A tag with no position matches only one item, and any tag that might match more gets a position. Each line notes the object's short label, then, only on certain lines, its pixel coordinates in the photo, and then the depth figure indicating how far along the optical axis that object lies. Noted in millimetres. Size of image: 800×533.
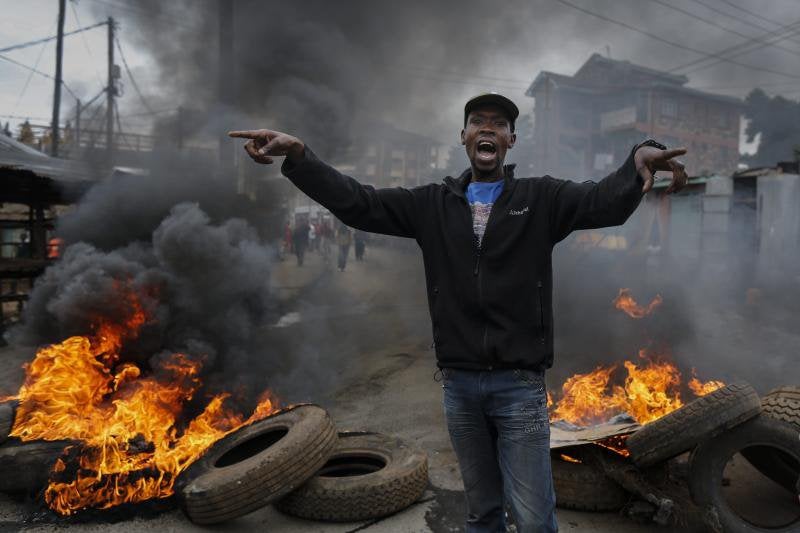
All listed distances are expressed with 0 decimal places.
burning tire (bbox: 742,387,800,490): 3301
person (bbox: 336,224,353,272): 17609
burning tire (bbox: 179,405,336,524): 3330
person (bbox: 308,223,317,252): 24222
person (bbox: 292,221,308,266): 18547
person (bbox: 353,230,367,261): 20078
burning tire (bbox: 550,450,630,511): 3582
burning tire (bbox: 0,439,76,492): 3812
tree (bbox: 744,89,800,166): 27641
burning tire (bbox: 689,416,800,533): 3109
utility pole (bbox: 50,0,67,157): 19969
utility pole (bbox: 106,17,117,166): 22081
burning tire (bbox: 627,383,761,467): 3125
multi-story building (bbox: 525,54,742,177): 29141
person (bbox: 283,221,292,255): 20728
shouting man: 1962
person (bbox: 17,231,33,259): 13938
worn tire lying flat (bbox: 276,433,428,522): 3557
